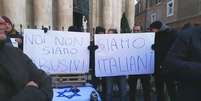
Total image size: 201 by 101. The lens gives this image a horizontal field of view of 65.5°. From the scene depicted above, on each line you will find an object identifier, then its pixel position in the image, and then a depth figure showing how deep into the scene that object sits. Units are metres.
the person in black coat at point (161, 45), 2.83
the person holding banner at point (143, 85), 3.02
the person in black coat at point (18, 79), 0.93
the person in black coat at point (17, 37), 2.62
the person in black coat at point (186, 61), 1.17
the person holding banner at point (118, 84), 2.94
